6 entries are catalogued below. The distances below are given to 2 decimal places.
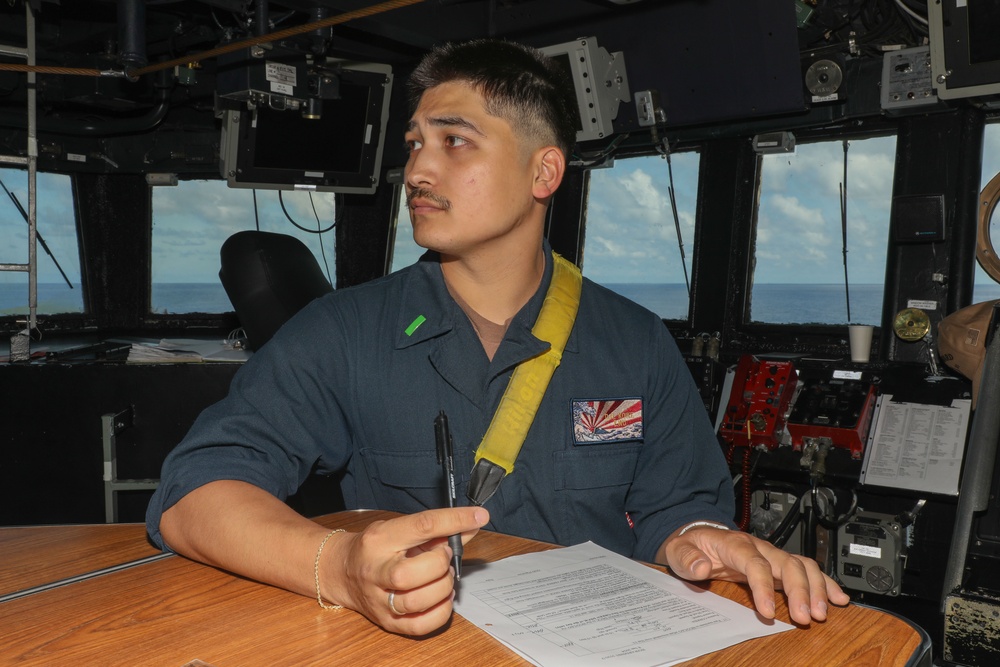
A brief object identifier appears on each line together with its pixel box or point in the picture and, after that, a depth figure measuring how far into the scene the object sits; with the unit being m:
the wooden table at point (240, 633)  0.78
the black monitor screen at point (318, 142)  3.98
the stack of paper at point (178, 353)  3.34
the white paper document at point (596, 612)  0.80
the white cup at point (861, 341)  3.19
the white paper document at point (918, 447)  2.76
